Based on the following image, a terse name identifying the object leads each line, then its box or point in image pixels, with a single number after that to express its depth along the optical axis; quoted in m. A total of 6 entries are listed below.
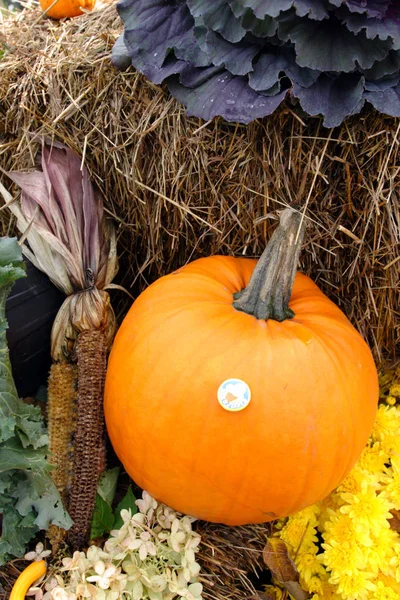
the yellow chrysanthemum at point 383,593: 1.42
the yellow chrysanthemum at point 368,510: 1.47
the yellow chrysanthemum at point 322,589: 1.50
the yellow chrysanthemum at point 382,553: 1.44
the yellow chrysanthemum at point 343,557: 1.42
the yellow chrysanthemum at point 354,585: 1.40
